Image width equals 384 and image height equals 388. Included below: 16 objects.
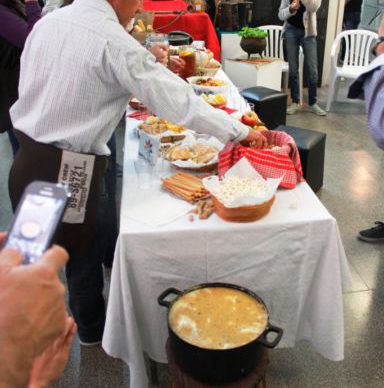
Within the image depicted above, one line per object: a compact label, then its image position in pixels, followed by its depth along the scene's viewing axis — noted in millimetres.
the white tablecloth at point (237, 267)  1410
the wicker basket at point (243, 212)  1393
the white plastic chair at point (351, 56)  4953
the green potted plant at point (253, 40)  4008
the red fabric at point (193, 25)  4562
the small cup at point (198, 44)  3639
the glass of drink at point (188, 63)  2946
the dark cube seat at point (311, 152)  2951
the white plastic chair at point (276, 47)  5284
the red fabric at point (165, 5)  4738
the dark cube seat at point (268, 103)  3656
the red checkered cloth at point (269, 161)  1606
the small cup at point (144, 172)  1697
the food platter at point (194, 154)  1774
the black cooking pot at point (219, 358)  1217
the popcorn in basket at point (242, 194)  1386
